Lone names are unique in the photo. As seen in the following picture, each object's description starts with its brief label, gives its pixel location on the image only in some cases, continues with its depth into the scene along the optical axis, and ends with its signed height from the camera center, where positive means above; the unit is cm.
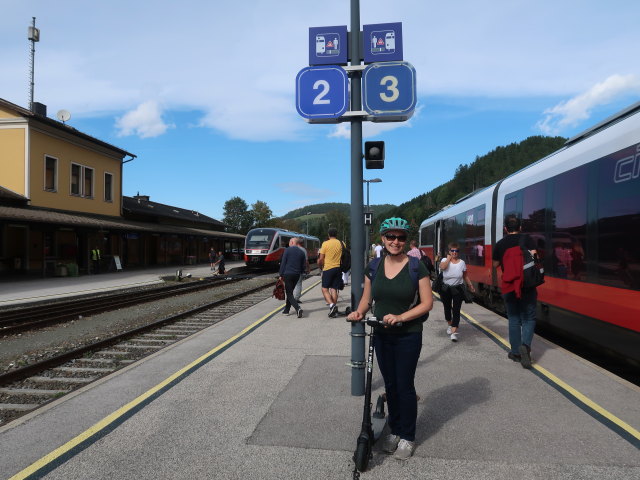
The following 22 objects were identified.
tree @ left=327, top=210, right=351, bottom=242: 11419 +693
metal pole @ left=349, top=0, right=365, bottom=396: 436 +33
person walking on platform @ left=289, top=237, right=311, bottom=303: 992 -22
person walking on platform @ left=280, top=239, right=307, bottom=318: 970 -44
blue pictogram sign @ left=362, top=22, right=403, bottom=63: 489 +223
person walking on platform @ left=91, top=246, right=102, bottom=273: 2563 -56
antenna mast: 2854 +1336
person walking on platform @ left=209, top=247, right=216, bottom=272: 3032 -83
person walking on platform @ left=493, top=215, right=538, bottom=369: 547 -57
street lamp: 3077 +467
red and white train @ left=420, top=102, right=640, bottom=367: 484 +25
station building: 2241 +272
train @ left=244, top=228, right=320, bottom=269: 2859 +7
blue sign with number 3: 463 +164
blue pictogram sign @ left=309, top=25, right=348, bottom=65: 484 +218
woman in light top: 729 -54
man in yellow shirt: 962 -43
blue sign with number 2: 468 +162
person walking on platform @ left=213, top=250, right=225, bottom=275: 2654 -106
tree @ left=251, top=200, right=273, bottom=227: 8294 +670
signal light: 475 +101
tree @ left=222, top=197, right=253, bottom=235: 9086 +746
